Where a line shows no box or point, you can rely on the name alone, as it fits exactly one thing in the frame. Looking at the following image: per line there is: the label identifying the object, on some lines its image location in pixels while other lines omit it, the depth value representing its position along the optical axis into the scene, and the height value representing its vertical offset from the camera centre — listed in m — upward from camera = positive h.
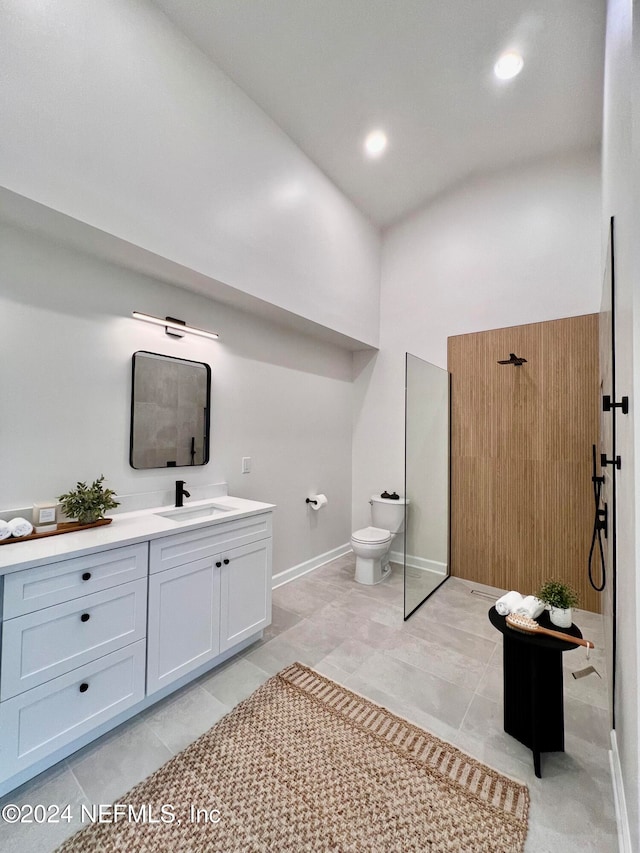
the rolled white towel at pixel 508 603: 1.69 -0.77
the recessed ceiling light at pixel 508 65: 2.21 +2.34
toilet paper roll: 3.44 -0.61
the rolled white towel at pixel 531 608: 1.64 -0.76
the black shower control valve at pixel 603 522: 1.78 -0.40
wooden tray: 1.56 -0.45
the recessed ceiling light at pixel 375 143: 2.79 +2.33
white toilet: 3.15 -0.88
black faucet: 2.30 -0.36
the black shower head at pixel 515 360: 2.95 +0.66
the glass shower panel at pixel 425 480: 2.75 -0.34
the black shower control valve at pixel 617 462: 1.29 -0.07
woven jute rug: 1.20 -1.32
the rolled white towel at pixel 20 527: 1.57 -0.41
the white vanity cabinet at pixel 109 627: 1.33 -0.85
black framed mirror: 2.21 +0.16
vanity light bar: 2.21 +0.72
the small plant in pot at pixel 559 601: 1.59 -0.72
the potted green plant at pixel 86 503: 1.78 -0.34
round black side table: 1.49 -1.05
